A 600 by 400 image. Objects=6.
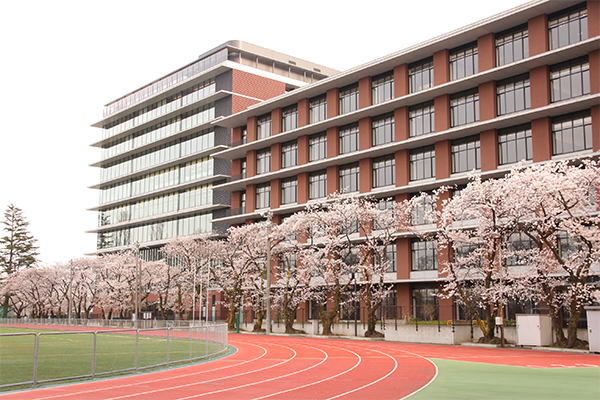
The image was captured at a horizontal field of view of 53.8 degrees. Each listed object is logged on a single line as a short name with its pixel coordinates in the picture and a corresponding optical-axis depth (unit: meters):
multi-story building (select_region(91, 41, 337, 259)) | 95.19
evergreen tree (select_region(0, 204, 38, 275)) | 132.62
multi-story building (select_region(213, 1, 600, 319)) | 53.16
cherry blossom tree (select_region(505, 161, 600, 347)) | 39.06
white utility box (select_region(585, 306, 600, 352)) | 34.03
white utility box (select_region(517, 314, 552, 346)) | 40.25
